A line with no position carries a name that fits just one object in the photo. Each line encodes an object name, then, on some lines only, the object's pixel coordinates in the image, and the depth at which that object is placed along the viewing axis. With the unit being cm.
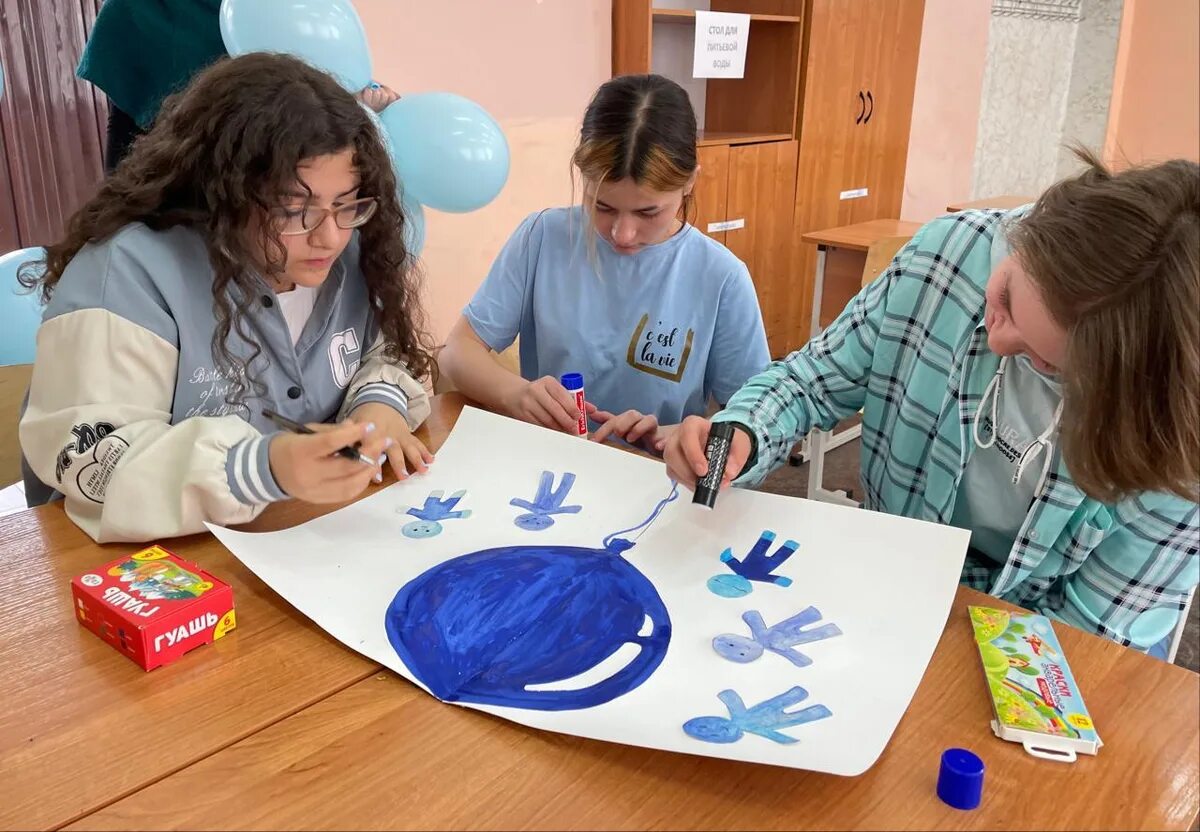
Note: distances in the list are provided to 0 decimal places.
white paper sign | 294
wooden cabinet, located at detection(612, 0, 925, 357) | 329
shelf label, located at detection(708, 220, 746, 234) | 330
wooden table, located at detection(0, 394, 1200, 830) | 56
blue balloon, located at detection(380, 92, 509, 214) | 150
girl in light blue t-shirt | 132
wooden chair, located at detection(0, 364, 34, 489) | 141
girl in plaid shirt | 65
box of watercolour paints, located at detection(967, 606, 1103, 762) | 61
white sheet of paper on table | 63
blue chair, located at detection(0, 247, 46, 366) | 158
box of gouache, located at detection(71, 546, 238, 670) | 69
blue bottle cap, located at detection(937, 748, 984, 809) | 55
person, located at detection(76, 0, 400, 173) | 149
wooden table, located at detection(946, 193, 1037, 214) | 287
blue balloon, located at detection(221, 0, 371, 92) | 134
